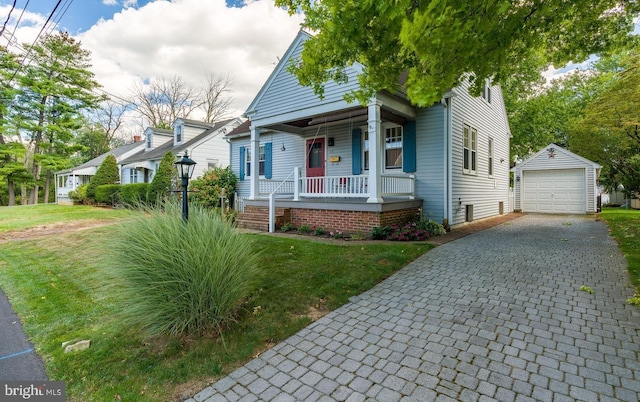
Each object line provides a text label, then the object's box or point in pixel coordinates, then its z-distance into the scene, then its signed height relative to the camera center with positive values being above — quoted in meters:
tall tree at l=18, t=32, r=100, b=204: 21.50 +8.01
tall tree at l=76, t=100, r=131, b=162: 34.81 +8.38
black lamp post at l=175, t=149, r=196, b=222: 4.37 +0.46
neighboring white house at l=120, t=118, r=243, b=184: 20.36 +3.80
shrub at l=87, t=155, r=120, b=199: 22.76 +1.97
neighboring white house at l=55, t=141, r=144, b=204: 26.34 +2.41
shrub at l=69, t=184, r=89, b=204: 23.56 +0.58
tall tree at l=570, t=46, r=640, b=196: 10.80 +3.17
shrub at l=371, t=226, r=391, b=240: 7.84 -0.87
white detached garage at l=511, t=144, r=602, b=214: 14.77 +0.78
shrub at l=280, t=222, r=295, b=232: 9.63 -0.86
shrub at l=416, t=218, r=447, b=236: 8.74 -0.81
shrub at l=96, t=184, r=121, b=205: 20.64 +0.66
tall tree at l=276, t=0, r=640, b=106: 3.16 +2.26
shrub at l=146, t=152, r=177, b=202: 16.45 +1.38
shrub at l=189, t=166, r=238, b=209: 14.29 +0.81
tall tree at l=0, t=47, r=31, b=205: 20.27 +5.10
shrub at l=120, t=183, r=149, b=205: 18.31 +0.74
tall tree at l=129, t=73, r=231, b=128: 30.69 +10.48
